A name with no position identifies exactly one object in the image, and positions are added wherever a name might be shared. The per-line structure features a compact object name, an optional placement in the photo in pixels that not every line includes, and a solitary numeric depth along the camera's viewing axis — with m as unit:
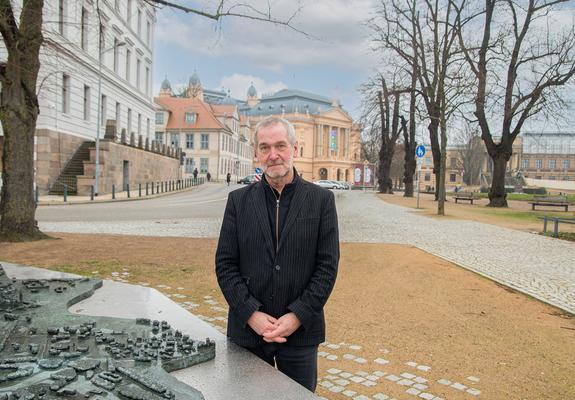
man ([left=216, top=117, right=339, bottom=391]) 2.84
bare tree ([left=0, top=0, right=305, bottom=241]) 10.45
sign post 26.45
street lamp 29.31
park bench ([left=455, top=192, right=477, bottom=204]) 37.46
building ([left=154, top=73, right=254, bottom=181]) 75.56
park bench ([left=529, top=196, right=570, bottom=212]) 28.86
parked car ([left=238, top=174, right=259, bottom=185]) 68.05
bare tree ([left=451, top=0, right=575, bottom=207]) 27.69
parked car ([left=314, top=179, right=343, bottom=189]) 78.29
